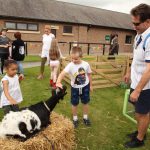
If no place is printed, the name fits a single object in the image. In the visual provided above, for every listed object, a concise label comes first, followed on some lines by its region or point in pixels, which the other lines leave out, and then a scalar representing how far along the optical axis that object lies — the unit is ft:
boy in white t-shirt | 10.93
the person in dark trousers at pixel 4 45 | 23.51
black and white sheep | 8.29
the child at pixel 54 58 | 18.11
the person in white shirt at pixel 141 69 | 7.95
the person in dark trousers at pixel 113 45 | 33.30
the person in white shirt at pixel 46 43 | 21.00
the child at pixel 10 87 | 10.29
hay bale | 8.04
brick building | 54.51
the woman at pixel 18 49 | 20.91
